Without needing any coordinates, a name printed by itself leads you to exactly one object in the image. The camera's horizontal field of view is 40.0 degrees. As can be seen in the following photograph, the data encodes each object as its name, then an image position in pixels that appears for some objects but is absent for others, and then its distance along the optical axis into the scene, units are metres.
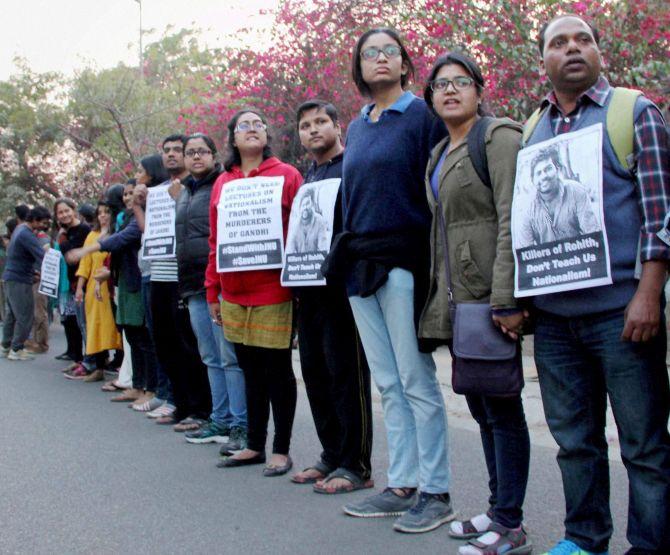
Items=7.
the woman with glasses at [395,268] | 4.29
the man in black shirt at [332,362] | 4.95
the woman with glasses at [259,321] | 5.39
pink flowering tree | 9.13
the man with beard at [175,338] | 6.79
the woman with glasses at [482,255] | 3.66
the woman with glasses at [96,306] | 9.23
